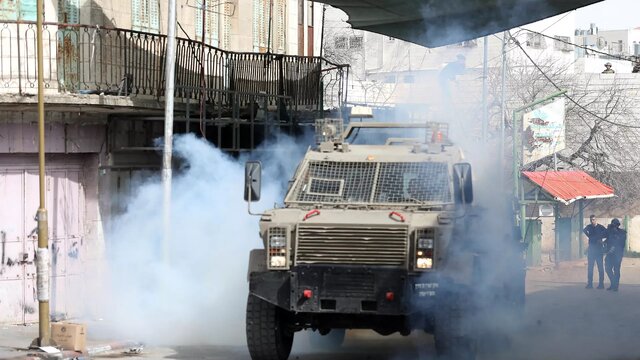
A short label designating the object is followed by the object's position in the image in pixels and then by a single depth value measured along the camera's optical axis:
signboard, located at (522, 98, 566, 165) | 33.94
